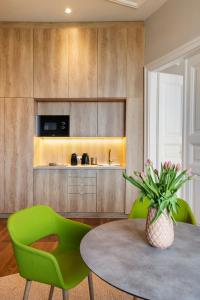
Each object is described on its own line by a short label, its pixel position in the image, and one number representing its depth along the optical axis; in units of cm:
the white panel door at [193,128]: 238
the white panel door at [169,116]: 313
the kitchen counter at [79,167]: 328
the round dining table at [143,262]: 73
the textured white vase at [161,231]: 99
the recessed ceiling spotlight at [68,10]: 296
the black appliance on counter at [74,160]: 349
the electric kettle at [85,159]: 351
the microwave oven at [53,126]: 351
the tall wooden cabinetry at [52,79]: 326
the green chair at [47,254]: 104
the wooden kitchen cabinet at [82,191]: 332
